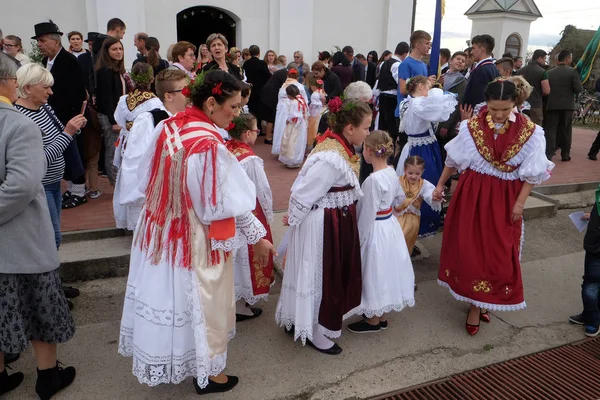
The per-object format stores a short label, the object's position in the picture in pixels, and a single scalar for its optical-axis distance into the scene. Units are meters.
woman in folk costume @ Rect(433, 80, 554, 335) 3.45
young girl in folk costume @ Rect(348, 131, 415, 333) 3.38
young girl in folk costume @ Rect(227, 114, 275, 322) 3.57
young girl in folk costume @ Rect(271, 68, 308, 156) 8.45
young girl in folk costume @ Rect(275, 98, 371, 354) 3.06
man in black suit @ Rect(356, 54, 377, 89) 11.54
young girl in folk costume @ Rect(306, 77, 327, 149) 8.96
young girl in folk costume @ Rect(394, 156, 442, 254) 4.24
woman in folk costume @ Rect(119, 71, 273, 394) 2.41
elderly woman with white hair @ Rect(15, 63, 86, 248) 2.99
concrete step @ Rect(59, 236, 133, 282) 4.28
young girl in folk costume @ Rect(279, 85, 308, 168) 8.12
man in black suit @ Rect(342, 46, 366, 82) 11.72
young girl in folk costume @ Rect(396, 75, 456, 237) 4.66
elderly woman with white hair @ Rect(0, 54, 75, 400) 2.37
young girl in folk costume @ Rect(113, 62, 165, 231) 4.12
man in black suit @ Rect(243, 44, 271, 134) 10.01
